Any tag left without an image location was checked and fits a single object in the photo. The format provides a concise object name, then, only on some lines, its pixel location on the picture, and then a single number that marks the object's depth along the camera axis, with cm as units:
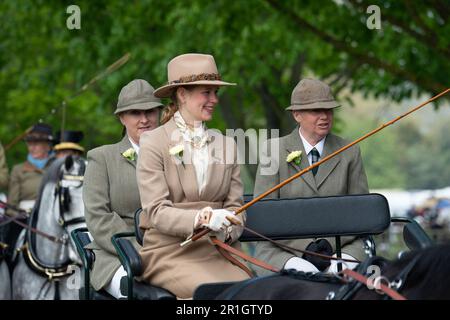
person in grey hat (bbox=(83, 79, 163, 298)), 1505
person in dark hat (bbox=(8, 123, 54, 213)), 2848
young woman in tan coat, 1180
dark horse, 864
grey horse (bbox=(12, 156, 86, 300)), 2164
